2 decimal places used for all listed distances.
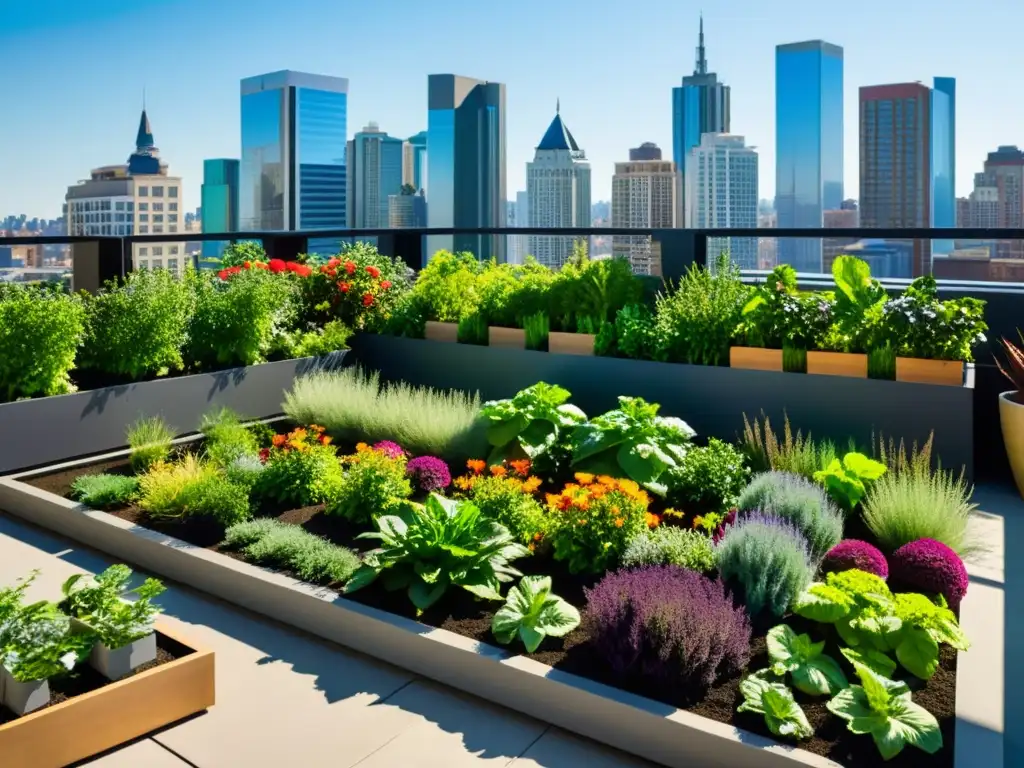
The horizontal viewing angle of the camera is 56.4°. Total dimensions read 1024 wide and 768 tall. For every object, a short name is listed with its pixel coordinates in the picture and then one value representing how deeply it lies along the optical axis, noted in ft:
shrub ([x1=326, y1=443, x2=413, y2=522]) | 13.17
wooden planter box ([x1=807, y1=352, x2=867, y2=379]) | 16.48
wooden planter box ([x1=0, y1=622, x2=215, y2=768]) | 7.72
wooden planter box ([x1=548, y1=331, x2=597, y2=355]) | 19.63
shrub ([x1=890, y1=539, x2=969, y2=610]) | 10.50
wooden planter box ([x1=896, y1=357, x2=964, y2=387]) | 15.61
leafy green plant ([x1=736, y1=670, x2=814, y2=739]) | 7.80
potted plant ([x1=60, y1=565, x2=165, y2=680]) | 8.55
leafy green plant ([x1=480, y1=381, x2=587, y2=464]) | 14.94
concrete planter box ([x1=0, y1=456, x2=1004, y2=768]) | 7.87
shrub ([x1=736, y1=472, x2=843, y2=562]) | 11.53
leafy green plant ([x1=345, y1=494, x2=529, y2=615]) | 10.52
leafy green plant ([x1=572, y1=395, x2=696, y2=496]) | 13.45
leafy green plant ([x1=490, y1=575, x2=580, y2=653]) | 9.50
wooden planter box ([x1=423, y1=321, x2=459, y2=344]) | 21.83
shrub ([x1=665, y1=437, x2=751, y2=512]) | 13.41
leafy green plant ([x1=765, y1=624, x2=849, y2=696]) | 8.43
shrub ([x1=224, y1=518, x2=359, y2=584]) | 11.28
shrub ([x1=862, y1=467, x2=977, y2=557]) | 11.84
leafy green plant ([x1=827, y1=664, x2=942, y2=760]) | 7.55
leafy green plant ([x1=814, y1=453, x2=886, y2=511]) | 12.87
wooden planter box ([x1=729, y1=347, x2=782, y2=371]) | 17.17
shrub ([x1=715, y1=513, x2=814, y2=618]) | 10.07
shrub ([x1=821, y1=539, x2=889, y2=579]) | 10.62
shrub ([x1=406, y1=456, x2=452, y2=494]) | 14.46
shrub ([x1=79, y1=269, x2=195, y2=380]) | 18.72
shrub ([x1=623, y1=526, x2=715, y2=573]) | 10.85
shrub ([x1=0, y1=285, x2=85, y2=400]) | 16.90
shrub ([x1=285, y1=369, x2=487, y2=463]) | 16.08
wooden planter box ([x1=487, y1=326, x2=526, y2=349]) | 20.76
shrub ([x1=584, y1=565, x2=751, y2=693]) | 8.60
